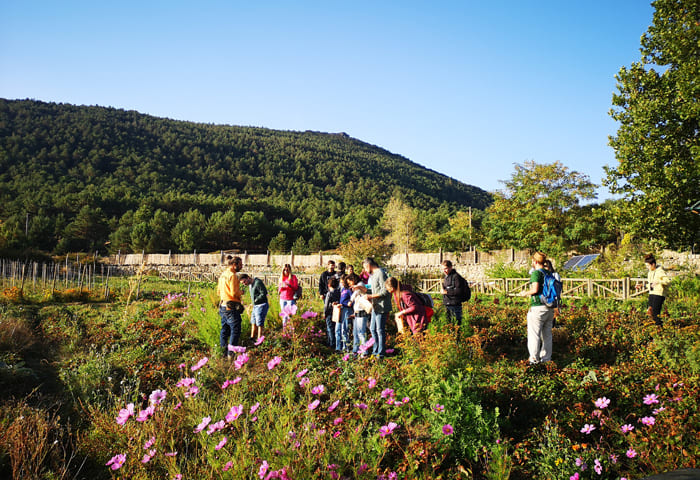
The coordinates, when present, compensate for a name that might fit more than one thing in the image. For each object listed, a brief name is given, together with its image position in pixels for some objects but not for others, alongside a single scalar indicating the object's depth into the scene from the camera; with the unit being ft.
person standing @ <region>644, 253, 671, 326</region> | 24.61
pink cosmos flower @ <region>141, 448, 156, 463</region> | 8.39
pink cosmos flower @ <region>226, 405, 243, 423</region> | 9.00
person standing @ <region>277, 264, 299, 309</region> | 23.97
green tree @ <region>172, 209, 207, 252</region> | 171.22
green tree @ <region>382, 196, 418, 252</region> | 161.17
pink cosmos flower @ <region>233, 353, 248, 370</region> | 11.80
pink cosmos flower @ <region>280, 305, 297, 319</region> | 15.34
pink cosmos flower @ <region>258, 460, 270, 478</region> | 7.44
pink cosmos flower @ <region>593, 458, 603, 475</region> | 9.58
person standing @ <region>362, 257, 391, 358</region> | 18.88
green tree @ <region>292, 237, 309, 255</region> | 177.27
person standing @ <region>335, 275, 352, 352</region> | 21.77
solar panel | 52.42
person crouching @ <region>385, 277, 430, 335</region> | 18.80
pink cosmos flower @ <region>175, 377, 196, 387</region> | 10.76
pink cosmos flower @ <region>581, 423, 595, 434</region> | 11.27
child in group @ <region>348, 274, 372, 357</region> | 19.49
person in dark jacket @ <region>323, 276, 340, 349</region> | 23.07
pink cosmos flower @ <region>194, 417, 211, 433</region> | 9.14
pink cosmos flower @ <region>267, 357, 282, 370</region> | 11.31
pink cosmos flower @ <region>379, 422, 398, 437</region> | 9.36
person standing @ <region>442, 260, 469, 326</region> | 23.06
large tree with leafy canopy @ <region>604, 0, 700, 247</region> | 38.34
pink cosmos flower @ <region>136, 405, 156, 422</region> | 9.53
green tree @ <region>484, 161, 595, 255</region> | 92.53
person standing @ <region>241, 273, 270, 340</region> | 21.38
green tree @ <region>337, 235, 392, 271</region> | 69.97
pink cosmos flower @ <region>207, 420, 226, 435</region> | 9.00
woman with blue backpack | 17.79
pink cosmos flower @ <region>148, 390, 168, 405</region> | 10.27
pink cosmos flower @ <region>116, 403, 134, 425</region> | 9.60
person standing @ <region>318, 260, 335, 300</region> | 26.40
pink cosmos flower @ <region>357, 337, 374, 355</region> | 13.25
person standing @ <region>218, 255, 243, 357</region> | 19.62
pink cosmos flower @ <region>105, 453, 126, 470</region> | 8.25
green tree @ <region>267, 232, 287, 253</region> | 178.08
